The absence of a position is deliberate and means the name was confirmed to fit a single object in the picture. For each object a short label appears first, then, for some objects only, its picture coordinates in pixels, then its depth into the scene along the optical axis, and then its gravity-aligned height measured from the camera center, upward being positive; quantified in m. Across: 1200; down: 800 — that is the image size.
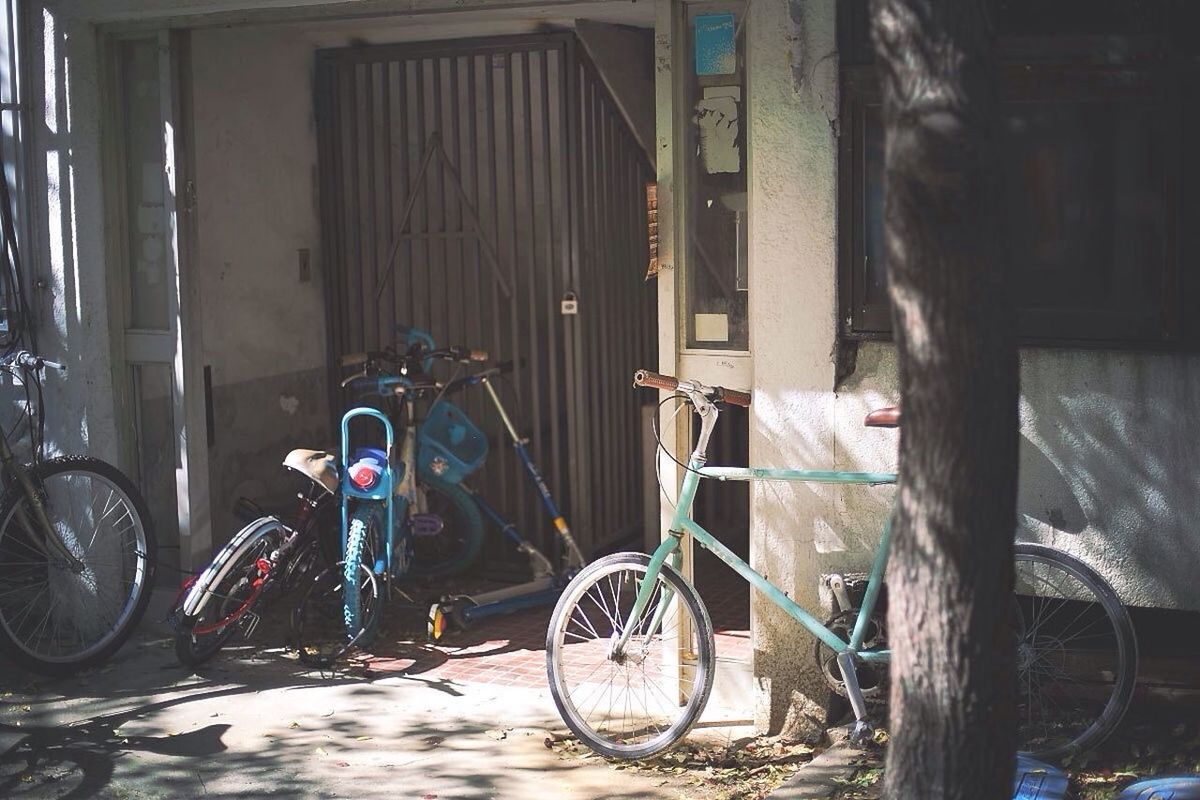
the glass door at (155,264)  7.55 +0.34
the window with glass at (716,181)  6.16 +0.56
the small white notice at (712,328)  6.30 -0.06
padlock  8.48 +0.08
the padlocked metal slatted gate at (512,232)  8.52 +0.52
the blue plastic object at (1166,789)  4.55 -1.50
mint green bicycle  5.50 -1.26
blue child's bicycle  7.12 -0.92
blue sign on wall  6.13 +1.12
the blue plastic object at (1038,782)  4.77 -1.55
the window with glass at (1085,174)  5.45 +0.50
